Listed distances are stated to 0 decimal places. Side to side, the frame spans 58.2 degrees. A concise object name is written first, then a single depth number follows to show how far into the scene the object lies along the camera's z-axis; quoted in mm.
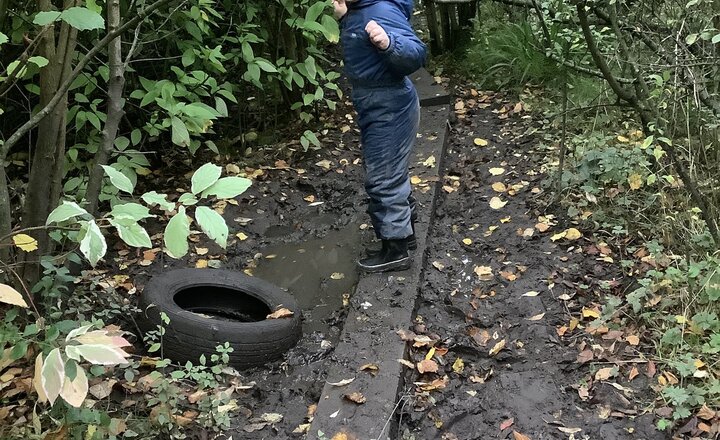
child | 3490
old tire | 3188
